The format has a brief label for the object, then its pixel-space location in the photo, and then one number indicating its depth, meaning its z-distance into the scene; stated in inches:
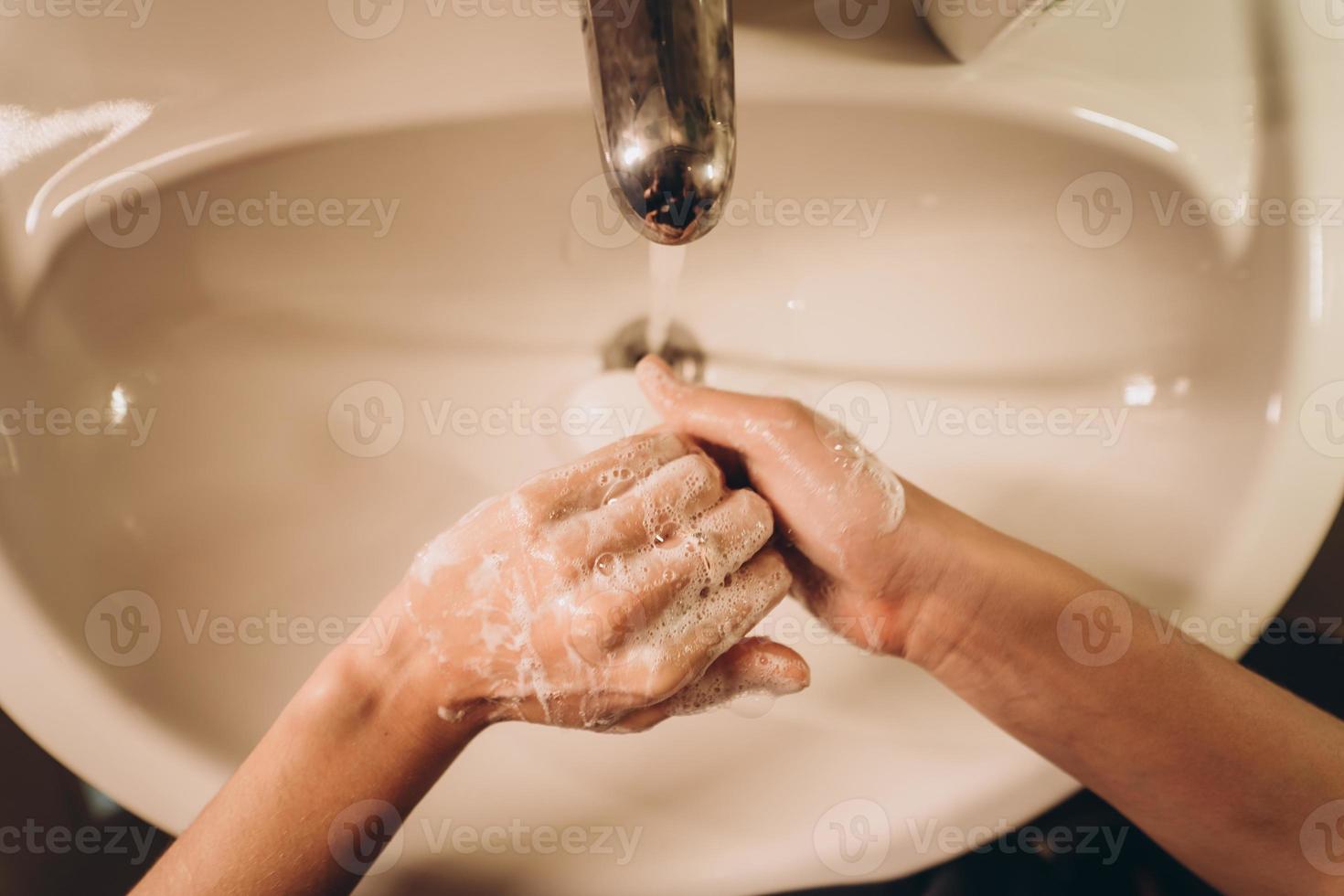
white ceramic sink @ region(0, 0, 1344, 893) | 16.3
